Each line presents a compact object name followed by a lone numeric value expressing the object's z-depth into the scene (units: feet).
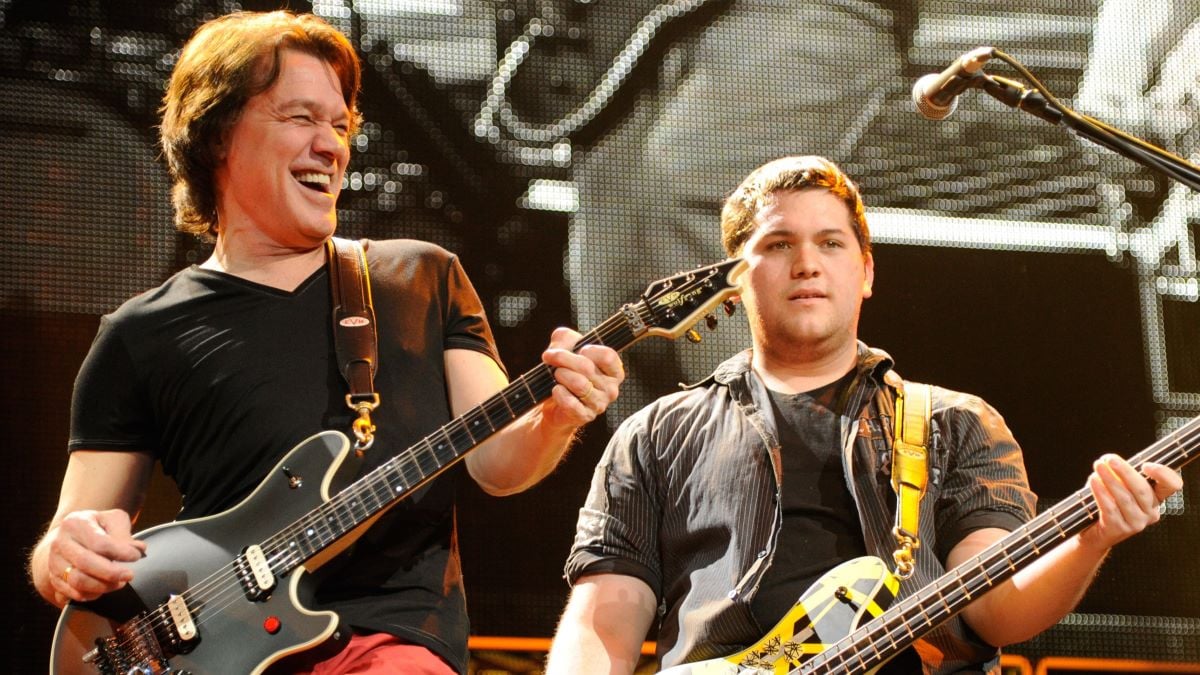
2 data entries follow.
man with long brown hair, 15.28
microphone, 15.49
